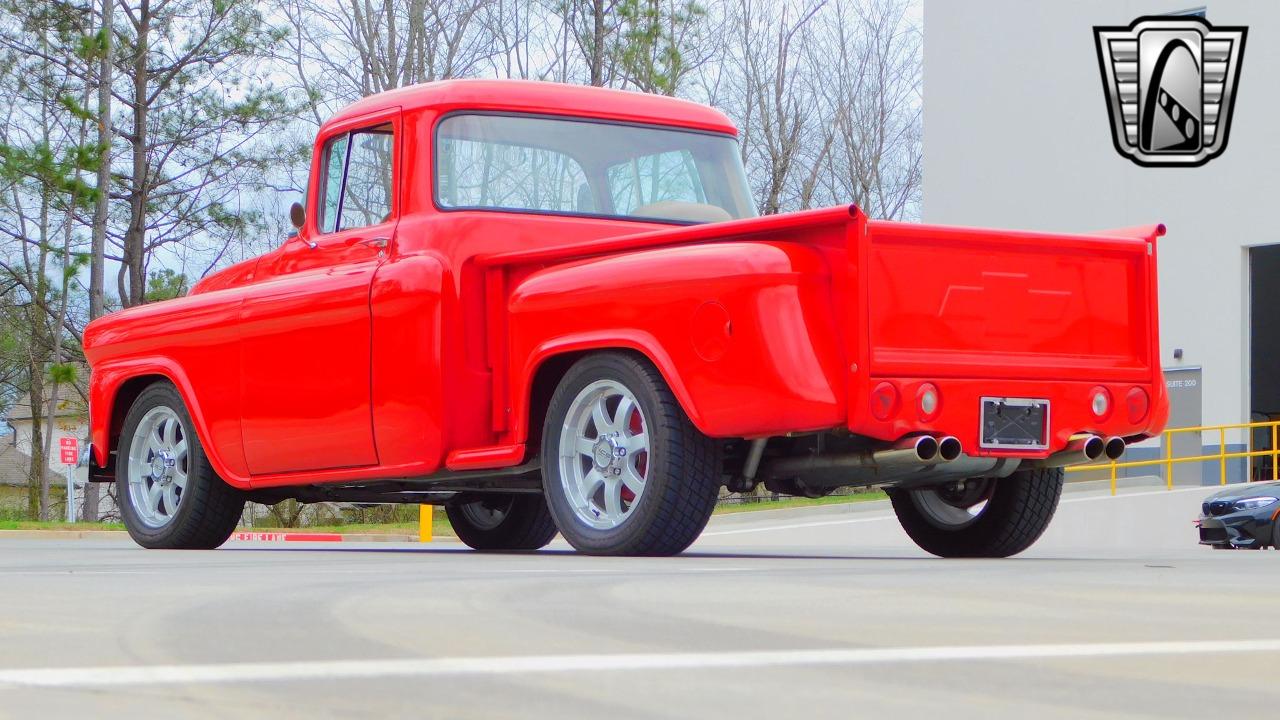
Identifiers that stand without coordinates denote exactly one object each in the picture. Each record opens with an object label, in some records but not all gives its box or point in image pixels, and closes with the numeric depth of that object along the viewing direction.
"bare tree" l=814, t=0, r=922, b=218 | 46.41
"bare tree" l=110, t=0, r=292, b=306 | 31.70
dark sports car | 21.05
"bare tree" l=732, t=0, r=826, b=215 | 43.84
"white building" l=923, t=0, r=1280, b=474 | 34.47
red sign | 29.78
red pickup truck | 7.52
